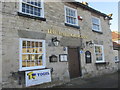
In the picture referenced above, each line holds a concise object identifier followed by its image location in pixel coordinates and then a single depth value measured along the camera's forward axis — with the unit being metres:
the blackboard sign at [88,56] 9.01
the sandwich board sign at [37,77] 5.55
